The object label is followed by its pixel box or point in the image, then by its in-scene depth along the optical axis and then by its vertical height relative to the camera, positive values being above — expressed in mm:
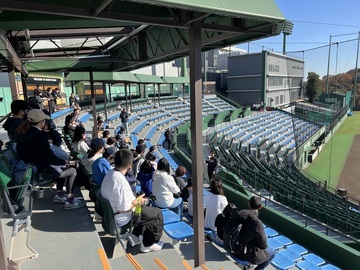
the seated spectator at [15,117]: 4598 -436
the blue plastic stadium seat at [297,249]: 5629 -3418
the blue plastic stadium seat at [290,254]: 5078 -3204
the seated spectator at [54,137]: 5250 -888
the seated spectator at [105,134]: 7512 -1220
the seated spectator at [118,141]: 8091 -1621
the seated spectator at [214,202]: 4645 -1959
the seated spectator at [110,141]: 6191 -1162
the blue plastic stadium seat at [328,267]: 5188 -3492
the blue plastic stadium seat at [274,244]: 5361 -3151
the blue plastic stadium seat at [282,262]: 4457 -2946
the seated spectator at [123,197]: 3348 -1339
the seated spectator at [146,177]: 5559 -1797
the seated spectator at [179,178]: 5949 -2013
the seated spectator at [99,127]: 10525 -1458
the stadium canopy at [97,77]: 13641 +664
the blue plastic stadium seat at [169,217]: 4457 -2143
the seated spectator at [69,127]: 7053 -964
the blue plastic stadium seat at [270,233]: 6095 -3313
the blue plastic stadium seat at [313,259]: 5272 -3419
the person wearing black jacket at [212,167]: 10273 -3007
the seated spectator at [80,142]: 5402 -1046
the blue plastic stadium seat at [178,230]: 4062 -2179
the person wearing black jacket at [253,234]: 3479 -1891
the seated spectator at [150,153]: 6113 -1499
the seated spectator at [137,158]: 6688 -1702
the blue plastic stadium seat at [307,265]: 4828 -3253
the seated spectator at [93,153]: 4395 -1023
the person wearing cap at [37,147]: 3508 -718
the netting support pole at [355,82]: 30588 +88
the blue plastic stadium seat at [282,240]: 5772 -3323
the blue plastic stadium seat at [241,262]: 3805 -2441
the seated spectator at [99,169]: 3771 -1096
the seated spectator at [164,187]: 4805 -1741
